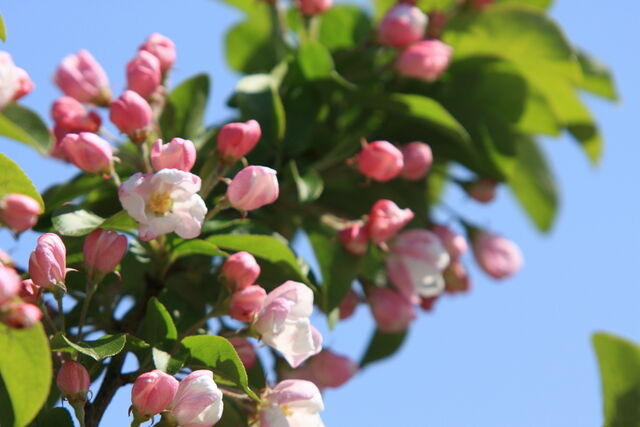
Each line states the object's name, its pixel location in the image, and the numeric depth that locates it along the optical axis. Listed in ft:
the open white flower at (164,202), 2.98
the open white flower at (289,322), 3.03
